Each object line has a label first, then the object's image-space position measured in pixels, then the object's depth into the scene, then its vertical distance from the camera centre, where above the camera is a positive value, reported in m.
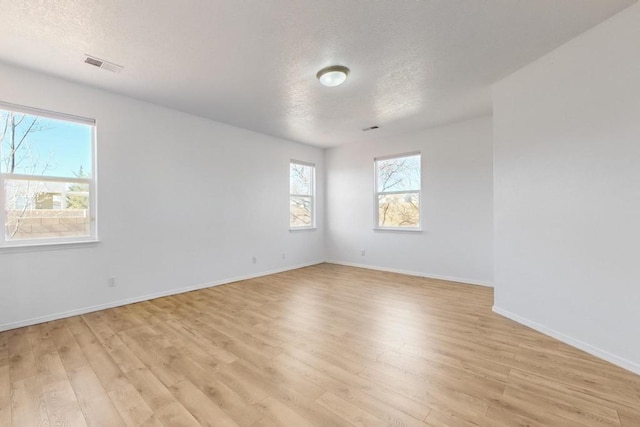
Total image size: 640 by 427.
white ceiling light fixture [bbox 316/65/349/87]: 2.77 +1.46
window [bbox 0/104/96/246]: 2.83 +0.43
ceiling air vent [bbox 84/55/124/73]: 2.64 +1.54
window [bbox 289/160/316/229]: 5.87 +0.44
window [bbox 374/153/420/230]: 5.14 +0.44
